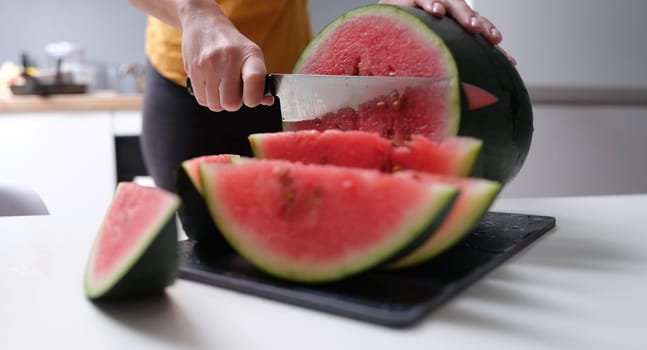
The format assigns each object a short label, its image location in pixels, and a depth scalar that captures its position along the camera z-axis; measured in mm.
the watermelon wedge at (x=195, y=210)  664
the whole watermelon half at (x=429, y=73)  735
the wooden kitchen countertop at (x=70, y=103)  2590
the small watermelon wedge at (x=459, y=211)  521
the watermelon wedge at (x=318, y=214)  517
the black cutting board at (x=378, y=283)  511
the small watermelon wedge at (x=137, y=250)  502
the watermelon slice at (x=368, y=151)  607
